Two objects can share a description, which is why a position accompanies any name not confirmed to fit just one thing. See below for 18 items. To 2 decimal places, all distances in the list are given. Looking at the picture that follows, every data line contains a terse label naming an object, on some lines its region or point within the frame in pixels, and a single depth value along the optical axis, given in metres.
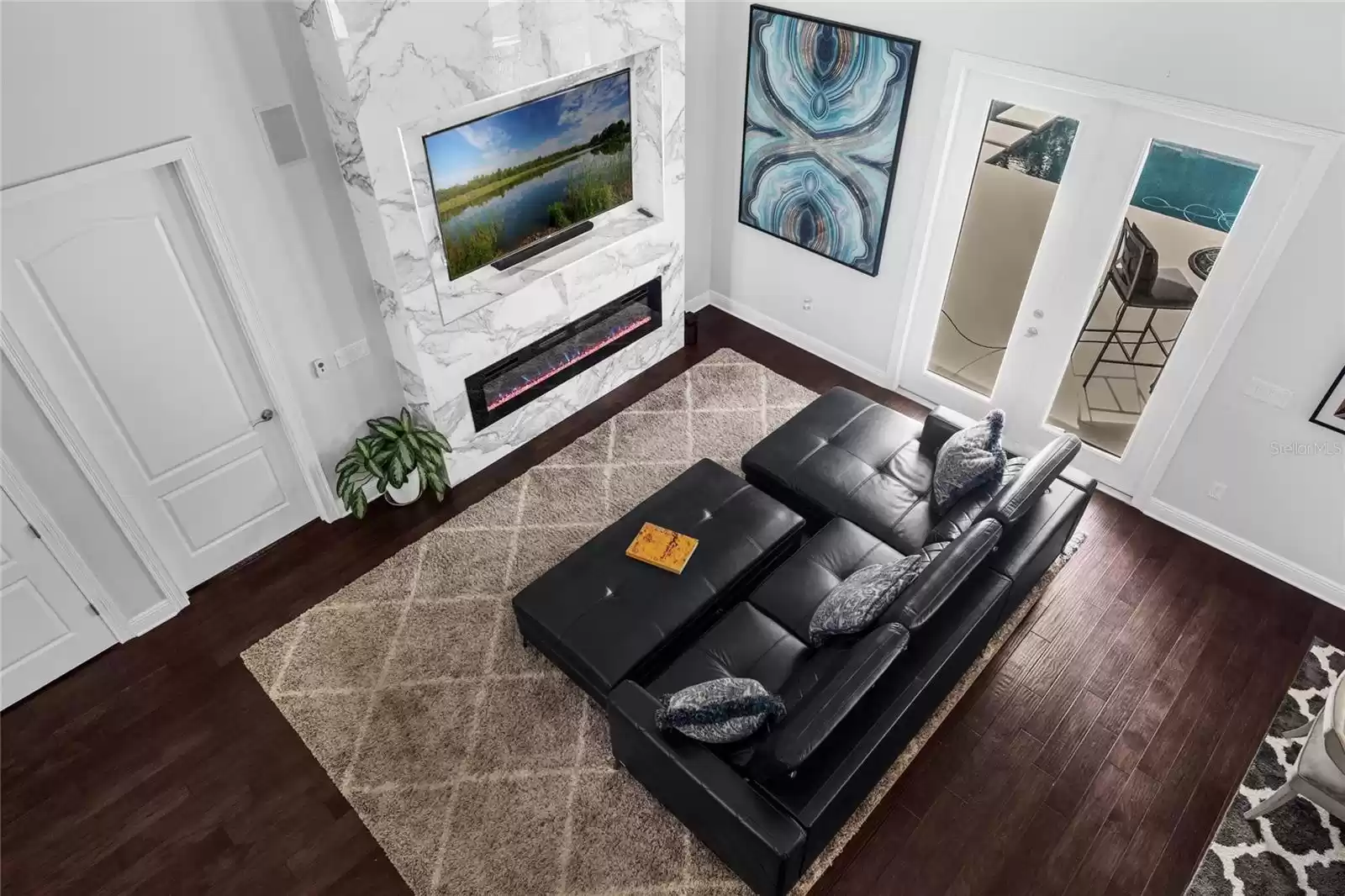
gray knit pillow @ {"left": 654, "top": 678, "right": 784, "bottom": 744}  3.35
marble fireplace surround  4.01
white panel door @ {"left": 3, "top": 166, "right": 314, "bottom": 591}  3.73
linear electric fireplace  5.46
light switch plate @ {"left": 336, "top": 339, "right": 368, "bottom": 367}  4.84
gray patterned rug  3.68
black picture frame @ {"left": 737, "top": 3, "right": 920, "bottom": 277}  5.01
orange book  4.34
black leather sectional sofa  3.28
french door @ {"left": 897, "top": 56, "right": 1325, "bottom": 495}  4.29
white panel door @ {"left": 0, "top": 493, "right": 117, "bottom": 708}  4.11
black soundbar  5.31
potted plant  4.96
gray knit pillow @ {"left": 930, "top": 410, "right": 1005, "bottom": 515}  4.45
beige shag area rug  3.75
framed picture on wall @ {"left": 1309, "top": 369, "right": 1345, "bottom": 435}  4.25
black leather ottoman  4.04
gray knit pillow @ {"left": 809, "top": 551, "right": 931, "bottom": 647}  3.69
